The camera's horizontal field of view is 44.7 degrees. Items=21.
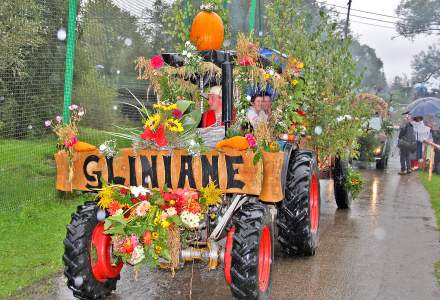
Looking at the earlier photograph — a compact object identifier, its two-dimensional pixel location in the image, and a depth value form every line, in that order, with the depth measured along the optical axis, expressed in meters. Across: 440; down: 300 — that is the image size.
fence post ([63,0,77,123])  7.81
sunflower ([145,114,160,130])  4.32
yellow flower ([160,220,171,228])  4.07
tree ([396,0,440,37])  50.97
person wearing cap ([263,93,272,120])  6.36
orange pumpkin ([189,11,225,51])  5.63
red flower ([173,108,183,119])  4.46
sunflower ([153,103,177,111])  4.35
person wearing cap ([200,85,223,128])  5.56
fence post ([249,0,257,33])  12.98
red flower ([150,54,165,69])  5.29
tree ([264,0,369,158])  8.83
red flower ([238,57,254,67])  4.96
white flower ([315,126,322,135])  8.73
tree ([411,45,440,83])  60.81
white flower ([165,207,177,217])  4.10
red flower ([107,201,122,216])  4.26
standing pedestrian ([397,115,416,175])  16.38
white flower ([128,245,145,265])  4.11
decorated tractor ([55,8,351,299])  4.17
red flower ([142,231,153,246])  4.11
